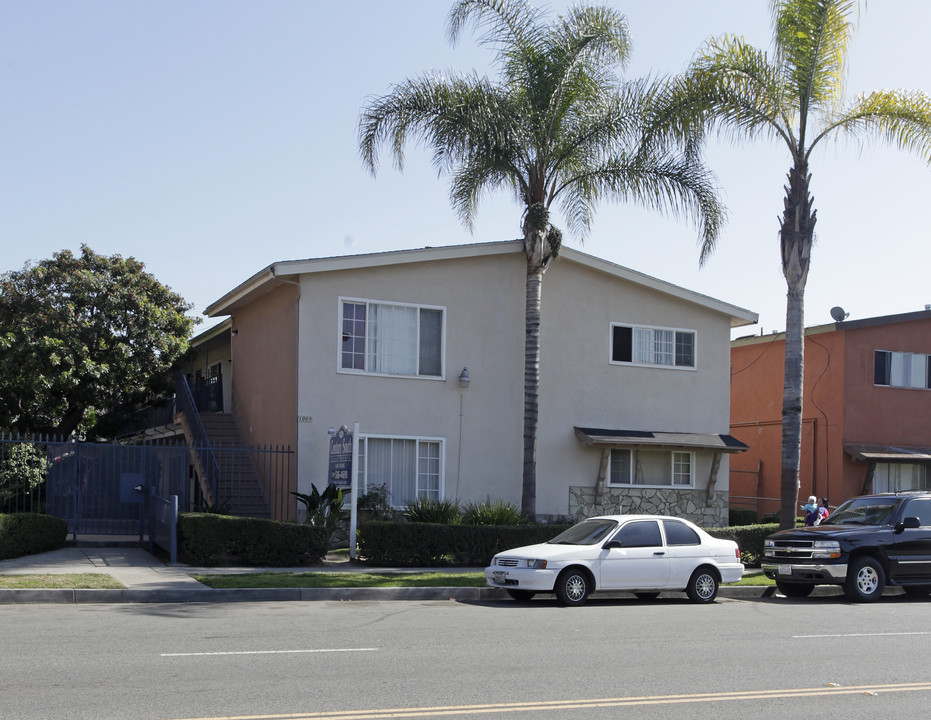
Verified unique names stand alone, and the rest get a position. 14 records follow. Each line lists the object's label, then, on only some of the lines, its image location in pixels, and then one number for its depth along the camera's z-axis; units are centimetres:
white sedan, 1438
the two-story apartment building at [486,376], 2086
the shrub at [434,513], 1928
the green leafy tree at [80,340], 2475
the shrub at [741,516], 2677
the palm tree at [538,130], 2045
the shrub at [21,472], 1831
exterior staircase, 2127
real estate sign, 1757
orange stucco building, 2841
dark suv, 1612
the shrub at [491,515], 1966
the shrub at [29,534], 1678
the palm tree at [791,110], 1892
